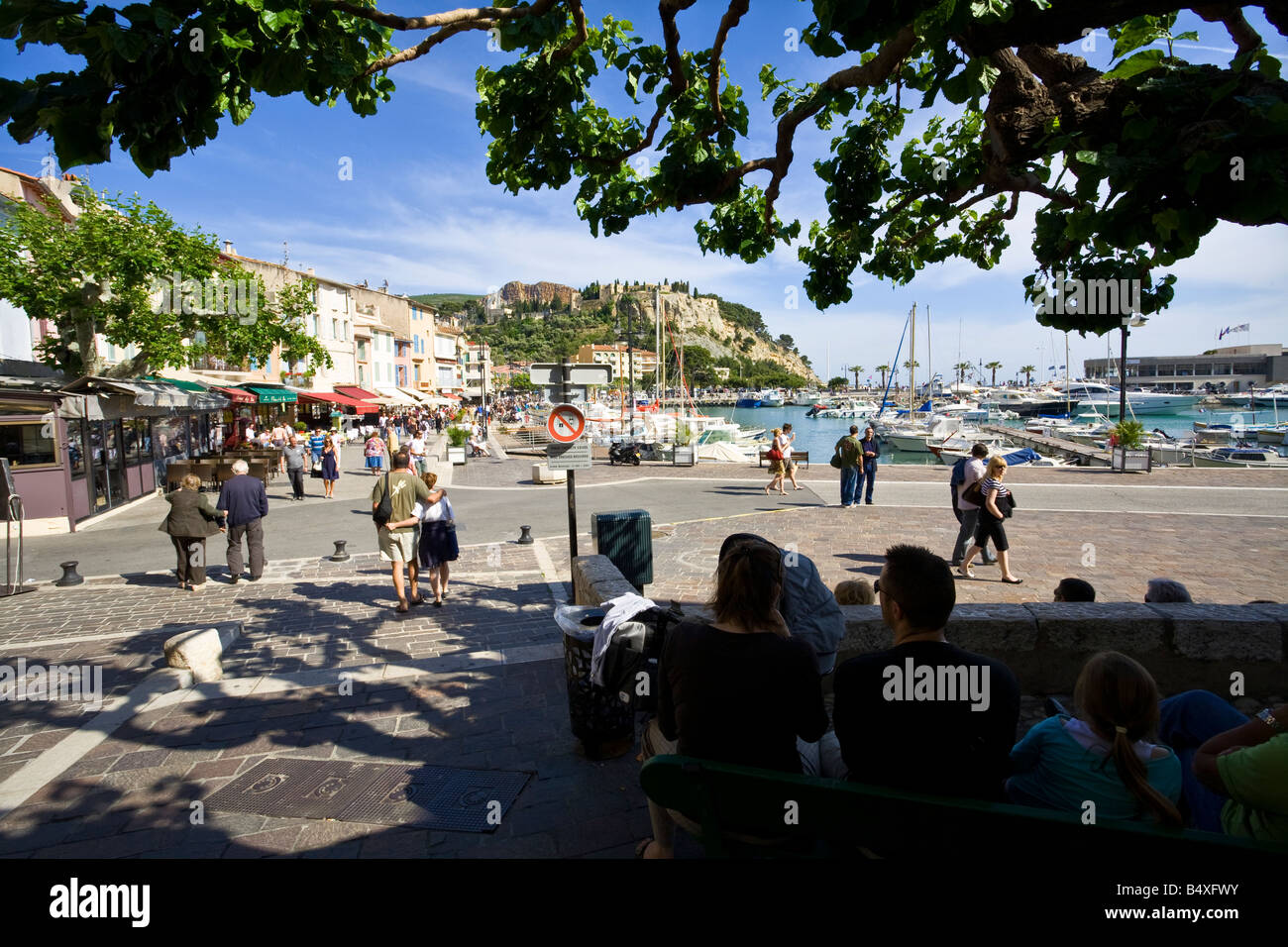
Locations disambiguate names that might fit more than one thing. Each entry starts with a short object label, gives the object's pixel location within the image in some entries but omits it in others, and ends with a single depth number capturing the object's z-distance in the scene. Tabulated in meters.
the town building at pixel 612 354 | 118.49
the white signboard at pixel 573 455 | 7.13
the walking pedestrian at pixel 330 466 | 17.17
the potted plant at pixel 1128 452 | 20.34
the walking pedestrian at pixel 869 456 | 14.36
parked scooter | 25.53
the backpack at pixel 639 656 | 3.53
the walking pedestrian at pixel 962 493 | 8.51
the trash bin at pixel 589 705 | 4.06
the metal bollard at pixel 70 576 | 8.97
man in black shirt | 2.18
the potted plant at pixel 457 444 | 27.14
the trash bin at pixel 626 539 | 6.76
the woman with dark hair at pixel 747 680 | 2.47
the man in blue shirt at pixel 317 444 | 22.59
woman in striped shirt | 8.19
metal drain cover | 3.61
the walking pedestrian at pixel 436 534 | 7.52
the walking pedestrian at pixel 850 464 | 13.53
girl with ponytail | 2.31
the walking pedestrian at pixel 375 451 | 21.33
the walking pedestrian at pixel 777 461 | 16.41
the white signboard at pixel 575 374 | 7.48
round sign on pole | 7.54
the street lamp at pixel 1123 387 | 22.91
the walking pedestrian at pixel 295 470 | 17.02
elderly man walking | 8.73
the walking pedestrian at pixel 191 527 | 8.41
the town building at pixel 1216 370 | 107.12
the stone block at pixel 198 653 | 5.63
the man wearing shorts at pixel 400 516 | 7.42
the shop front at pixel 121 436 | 13.58
